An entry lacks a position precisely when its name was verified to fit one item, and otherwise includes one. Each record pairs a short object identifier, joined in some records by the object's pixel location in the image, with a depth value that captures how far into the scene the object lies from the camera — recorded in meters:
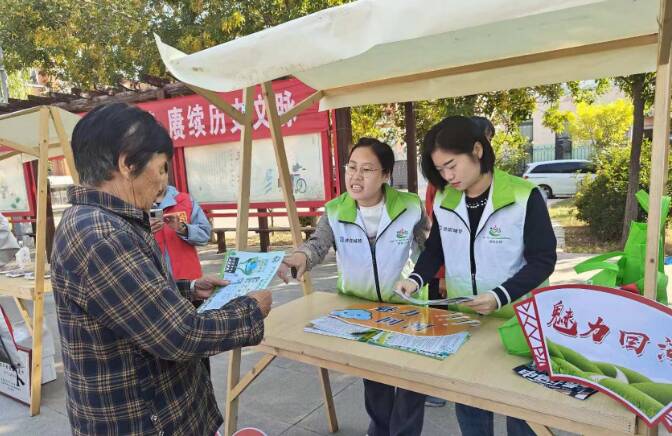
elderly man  1.00
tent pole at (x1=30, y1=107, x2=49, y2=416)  2.73
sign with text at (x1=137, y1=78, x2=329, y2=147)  5.16
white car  14.50
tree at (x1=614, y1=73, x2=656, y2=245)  5.38
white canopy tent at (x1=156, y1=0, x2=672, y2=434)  1.16
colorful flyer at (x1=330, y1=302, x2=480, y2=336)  1.70
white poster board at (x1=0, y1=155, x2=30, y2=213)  7.89
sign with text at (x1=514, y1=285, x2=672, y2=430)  1.07
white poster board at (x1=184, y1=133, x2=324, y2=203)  5.29
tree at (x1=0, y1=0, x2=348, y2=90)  8.48
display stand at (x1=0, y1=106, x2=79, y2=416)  2.74
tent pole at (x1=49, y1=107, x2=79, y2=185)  2.74
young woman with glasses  1.98
